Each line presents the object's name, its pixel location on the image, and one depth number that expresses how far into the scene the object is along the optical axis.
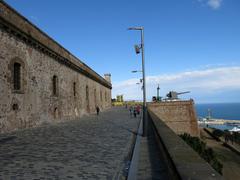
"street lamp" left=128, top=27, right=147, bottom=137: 11.00
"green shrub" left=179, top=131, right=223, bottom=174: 13.89
